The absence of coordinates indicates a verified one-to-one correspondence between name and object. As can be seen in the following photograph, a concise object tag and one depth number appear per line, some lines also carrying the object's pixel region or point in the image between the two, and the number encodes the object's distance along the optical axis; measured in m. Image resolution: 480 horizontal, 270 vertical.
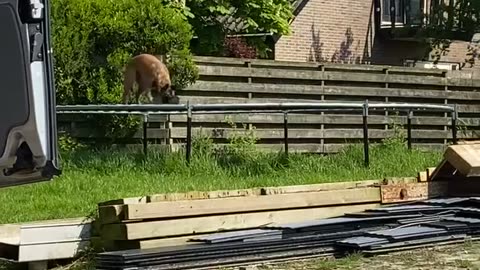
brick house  22.81
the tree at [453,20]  23.12
